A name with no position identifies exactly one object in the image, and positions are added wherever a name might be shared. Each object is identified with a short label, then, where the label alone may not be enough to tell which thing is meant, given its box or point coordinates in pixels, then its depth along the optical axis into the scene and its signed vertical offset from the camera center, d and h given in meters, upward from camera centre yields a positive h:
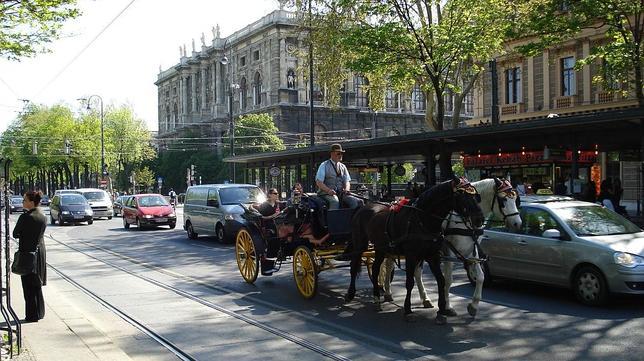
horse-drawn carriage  10.41 -1.10
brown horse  8.45 -0.72
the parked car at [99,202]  40.09 -1.50
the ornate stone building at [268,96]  89.44 +11.94
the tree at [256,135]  73.69 +4.58
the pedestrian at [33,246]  8.52 -0.89
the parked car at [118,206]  43.43 -2.00
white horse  8.45 -0.69
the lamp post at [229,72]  101.00 +16.20
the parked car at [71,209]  35.09 -1.70
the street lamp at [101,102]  61.68 +6.76
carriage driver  10.45 -0.12
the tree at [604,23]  20.31 +4.77
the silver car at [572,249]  9.30 -1.21
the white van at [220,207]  20.91 -1.04
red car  28.92 -1.59
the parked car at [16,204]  56.47 -2.21
